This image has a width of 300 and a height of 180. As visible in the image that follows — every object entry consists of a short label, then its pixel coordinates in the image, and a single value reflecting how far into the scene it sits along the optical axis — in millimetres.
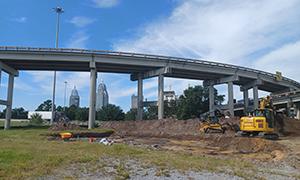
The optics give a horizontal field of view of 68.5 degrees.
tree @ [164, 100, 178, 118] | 70866
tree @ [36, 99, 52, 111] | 122450
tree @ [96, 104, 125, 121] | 74954
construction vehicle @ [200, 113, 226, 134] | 25525
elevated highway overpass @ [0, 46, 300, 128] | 36568
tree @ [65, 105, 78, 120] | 88158
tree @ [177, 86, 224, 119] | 59714
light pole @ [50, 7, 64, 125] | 45621
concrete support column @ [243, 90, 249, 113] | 54116
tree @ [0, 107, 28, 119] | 110542
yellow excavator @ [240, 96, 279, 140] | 19605
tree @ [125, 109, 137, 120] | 87039
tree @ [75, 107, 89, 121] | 77060
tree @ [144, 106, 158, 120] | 88705
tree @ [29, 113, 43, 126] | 54960
